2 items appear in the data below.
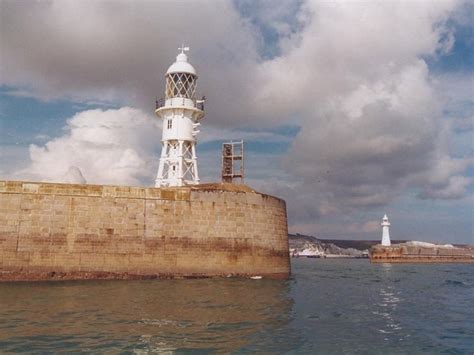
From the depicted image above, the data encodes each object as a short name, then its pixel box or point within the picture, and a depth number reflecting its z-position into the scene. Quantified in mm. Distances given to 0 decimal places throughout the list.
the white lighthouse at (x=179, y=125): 33875
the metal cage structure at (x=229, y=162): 36531
